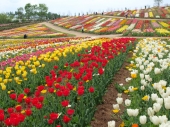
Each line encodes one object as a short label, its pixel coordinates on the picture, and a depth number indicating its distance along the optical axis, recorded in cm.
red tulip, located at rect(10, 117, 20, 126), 375
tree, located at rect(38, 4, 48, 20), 11979
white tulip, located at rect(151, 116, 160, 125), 347
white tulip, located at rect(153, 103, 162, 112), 384
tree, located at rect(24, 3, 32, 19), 11914
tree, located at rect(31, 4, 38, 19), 12072
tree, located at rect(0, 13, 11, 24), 10350
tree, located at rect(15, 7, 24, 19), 12753
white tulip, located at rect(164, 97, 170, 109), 389
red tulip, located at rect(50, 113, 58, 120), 389
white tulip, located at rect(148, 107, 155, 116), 388
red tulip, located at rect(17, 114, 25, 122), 384
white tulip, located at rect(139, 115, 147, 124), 357
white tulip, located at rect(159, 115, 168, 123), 340
